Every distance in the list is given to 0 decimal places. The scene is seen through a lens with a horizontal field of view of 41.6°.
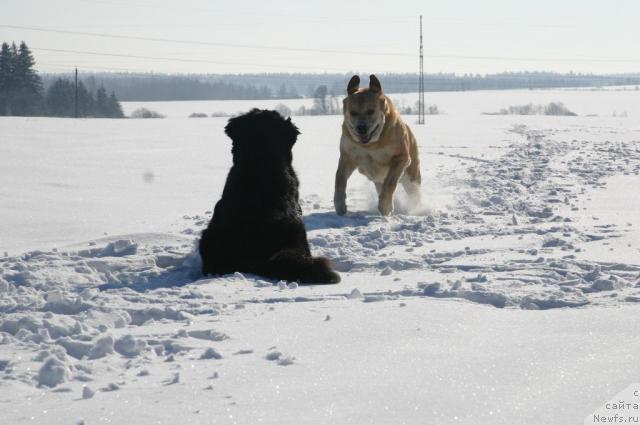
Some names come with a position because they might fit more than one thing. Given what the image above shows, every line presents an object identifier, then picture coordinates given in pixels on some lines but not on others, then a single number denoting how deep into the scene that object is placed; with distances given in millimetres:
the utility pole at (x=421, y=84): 40653
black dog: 5668
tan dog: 9195
